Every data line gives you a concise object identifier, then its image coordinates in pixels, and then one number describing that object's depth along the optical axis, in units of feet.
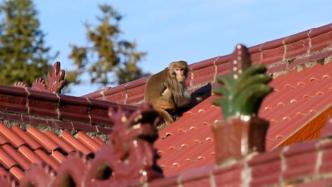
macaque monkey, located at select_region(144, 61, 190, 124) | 46.37
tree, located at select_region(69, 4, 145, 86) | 141.94
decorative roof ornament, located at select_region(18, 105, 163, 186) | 21.83
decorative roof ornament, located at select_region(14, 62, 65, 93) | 43.48
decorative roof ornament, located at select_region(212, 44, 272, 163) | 20.61
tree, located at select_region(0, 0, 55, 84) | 141.28
